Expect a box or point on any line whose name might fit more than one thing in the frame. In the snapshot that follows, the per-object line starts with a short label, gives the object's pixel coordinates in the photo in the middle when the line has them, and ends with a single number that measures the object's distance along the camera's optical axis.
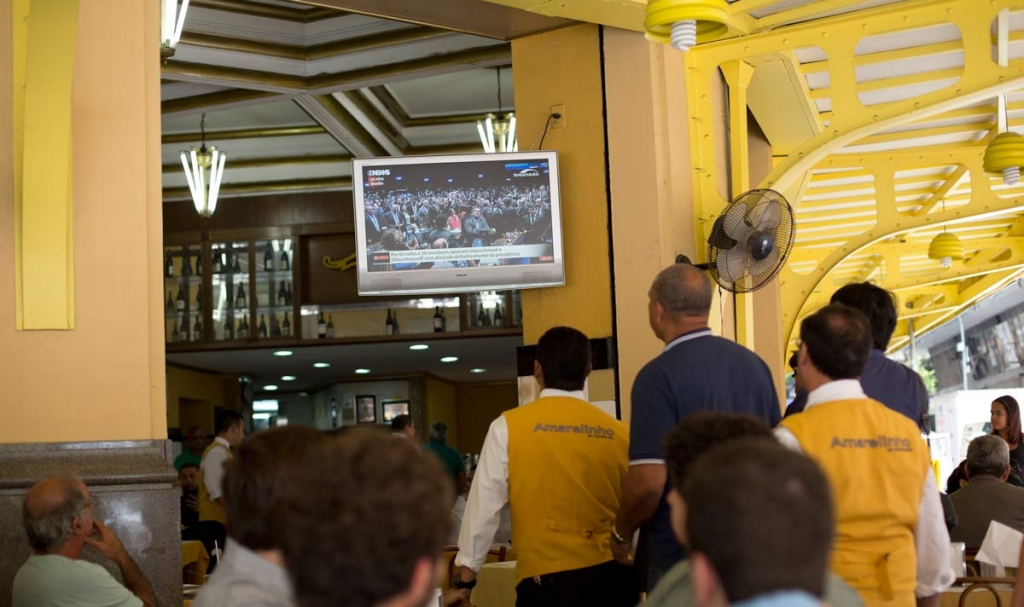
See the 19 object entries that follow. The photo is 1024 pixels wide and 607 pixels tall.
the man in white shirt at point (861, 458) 2.62
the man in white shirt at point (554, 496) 3.50
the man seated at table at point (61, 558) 3.12
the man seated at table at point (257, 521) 1.96
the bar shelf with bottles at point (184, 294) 12.09
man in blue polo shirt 3.22
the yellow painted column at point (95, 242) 3.72
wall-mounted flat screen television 5.08
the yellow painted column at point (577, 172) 5.36
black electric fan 5.15
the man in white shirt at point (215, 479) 7.32
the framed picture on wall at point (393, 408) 15.38
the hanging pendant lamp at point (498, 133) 8.24
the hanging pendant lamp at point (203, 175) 8.78
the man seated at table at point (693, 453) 1.98
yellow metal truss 5.74
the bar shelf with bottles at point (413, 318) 11.90
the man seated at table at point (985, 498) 5.12
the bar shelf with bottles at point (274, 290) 12.09
